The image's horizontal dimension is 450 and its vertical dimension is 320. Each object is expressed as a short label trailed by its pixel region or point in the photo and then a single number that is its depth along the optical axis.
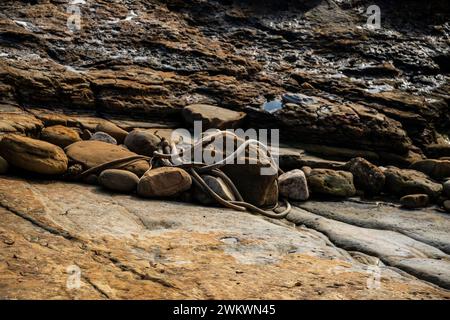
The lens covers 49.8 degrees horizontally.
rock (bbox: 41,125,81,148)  4.61
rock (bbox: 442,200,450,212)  4.86
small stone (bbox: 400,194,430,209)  4.93
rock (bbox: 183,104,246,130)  5.76
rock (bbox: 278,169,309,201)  4.81
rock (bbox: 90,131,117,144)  4.92
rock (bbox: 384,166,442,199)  5.16
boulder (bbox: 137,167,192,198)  4.07
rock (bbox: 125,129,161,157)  4.83
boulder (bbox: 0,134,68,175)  3.98
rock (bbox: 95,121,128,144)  5.09
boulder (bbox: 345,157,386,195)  5.27
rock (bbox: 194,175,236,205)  4.23
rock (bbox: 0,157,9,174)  3.97
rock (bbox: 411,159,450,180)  5.68
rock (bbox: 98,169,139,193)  4.10
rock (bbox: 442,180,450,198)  5.17
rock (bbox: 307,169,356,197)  5.00
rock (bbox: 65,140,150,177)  4.30
